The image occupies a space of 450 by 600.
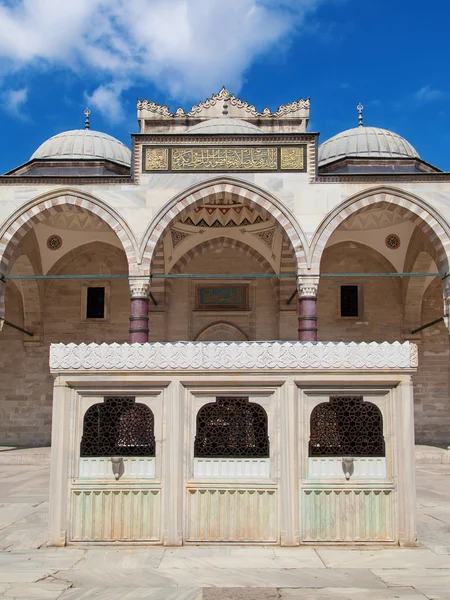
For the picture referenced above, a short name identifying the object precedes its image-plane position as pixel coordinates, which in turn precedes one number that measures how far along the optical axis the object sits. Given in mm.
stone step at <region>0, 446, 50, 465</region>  11719
